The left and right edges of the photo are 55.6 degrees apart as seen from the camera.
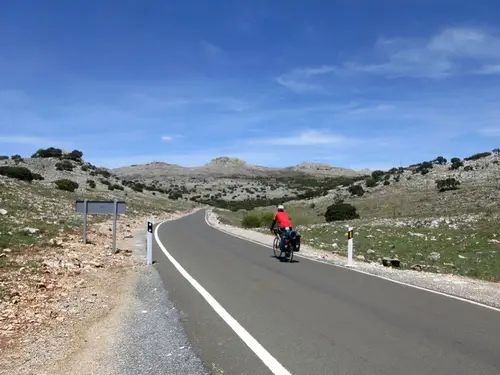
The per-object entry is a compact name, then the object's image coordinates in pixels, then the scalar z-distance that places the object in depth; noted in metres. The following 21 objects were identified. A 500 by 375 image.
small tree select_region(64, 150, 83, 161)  91.60
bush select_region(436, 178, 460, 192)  52.03
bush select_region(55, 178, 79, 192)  52.94
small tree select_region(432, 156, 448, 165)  76.88
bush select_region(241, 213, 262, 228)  49.24
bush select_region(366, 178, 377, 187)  64.50
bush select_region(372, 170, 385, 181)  68.61
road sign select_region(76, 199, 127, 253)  17.69
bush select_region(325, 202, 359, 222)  45.03
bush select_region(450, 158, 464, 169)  64.38
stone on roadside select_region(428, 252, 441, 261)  20.03
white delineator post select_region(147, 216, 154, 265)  15.24
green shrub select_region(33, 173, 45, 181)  57.92
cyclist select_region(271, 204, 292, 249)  16.72
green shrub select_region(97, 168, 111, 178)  86.71
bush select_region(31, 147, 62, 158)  89.94
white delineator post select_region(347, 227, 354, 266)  15.73
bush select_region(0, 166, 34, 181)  51.38
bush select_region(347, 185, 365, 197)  61.67
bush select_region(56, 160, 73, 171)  73.12
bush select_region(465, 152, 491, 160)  71.03
